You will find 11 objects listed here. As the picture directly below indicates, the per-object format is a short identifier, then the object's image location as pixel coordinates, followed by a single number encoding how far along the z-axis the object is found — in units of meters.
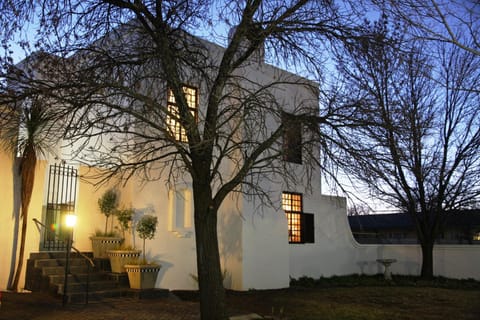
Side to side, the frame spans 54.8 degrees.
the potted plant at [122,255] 10.62
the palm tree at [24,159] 9.73
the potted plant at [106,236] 11.19
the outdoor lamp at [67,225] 8.77
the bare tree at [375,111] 6.78
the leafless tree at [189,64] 6.54
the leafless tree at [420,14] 4.98
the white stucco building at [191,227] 10.34
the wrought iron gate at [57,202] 11.59
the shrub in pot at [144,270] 10.16
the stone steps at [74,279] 9.41
